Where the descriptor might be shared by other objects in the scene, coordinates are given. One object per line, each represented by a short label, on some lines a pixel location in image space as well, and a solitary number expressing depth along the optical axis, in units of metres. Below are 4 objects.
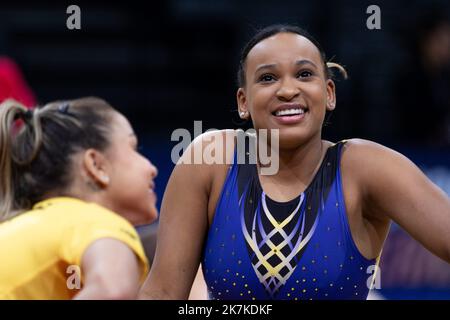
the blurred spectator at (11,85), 9.41
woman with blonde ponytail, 4.14
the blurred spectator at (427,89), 10.90
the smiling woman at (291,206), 4.86
